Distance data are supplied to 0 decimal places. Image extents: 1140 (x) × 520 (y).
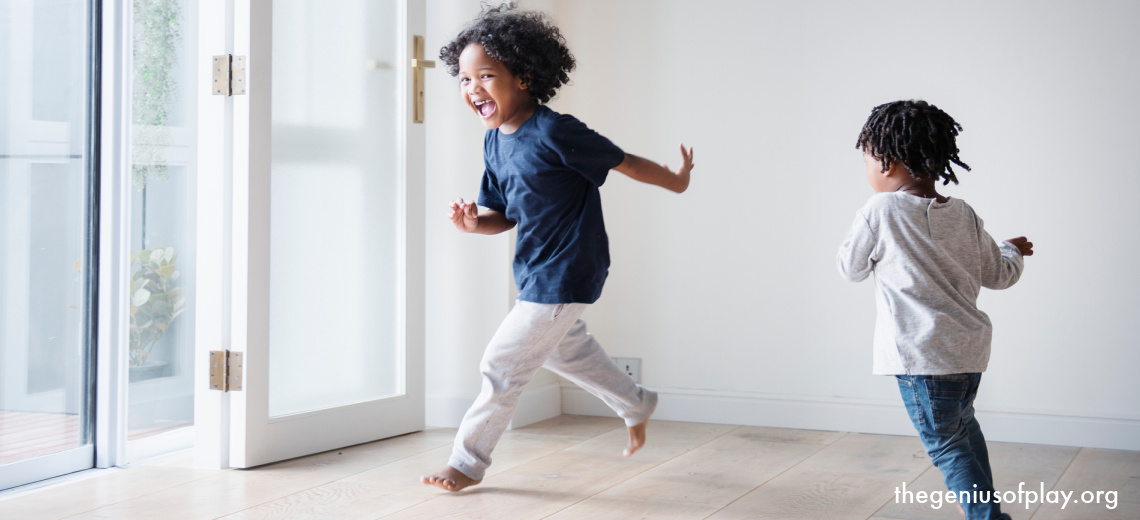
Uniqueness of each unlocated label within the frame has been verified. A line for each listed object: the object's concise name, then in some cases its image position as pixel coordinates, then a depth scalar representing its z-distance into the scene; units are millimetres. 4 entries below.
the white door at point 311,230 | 2074
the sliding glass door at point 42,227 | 1990
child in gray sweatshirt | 1512
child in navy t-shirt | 1786
